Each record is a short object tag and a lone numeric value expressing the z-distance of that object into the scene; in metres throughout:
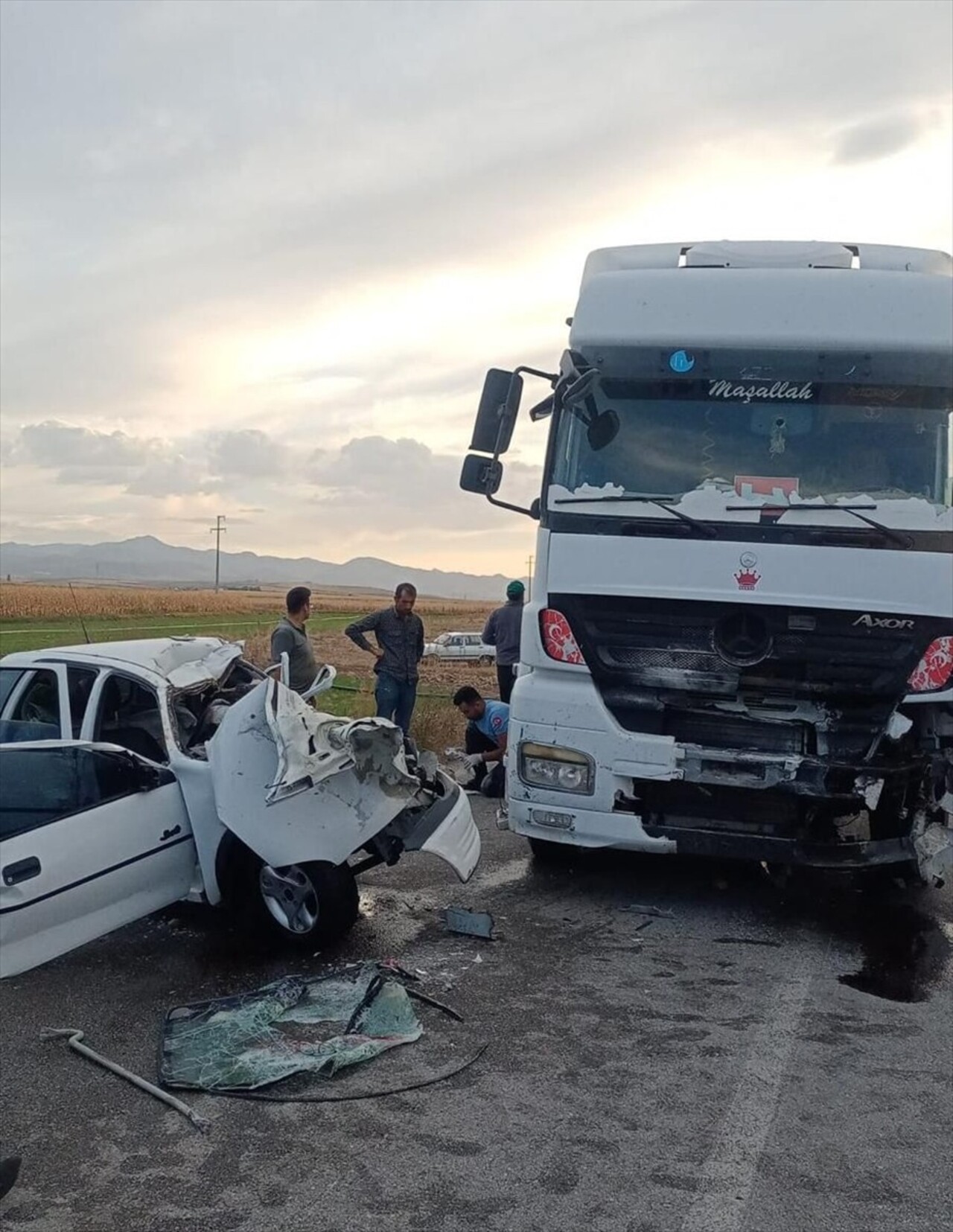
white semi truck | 5.45
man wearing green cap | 10.39
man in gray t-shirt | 8.41
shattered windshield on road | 4.01
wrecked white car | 4.56
